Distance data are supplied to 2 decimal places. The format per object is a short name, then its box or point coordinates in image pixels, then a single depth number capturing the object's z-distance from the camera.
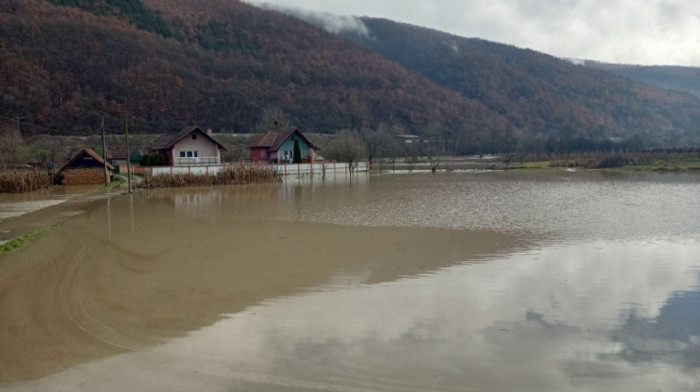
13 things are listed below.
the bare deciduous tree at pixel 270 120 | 78.11
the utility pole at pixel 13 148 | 47.01
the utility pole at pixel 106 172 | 38.45
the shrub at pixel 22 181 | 32.81
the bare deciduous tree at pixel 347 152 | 59.24
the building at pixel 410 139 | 108.88
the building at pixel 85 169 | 39.50
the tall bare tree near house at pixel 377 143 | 74.94
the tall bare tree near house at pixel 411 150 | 90.29
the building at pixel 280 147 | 55.94
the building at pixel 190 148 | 50.20
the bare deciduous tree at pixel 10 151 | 46.12
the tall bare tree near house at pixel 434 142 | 98.76
